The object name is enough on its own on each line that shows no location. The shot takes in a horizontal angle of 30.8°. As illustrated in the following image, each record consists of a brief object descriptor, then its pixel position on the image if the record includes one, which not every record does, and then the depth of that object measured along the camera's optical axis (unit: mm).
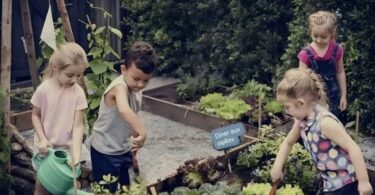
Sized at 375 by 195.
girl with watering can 4621
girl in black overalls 5621
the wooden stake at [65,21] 5613
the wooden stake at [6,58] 5172
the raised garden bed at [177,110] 7073
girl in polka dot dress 4008
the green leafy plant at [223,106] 7099
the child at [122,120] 4527
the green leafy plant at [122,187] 4543
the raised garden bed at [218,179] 5273
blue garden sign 5195
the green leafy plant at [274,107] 7102
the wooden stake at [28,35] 5500
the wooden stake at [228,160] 5397
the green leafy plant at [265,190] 4922
